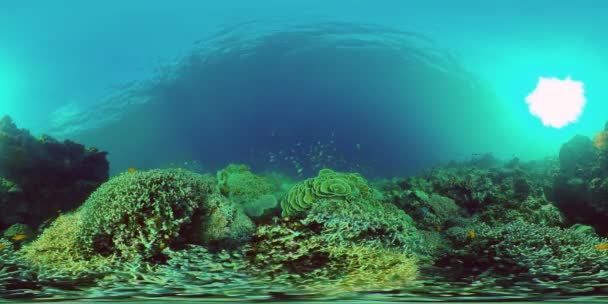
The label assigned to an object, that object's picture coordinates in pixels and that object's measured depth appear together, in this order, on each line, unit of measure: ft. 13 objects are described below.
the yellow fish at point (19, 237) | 20.22
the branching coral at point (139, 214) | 16.31
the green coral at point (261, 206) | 21.51
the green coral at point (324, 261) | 14.23
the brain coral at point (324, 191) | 20.49
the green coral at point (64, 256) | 14.90
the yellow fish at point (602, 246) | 16.52
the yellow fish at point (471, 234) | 18.68
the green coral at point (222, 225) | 17.72
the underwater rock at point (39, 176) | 24.82
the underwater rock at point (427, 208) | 25.50
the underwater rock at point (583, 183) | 24.45
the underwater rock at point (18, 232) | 21.25
